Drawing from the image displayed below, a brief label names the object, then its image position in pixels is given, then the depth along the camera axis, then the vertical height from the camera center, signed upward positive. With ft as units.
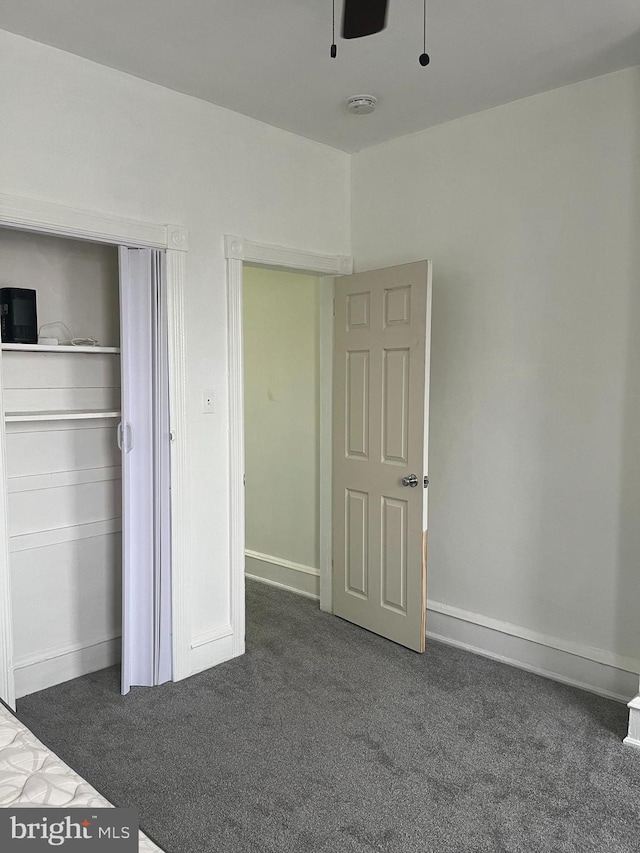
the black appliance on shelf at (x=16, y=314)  9.72 +0.92
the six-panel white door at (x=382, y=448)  11.60 -1.28
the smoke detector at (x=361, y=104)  10.63 +4.43
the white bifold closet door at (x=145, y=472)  10.12 -1.46
